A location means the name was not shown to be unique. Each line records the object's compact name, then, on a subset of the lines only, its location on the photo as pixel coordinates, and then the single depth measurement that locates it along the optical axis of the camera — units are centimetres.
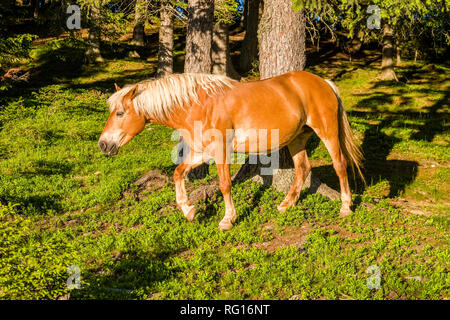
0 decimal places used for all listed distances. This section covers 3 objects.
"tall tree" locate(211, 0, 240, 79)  1967
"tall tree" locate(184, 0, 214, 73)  965
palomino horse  630
